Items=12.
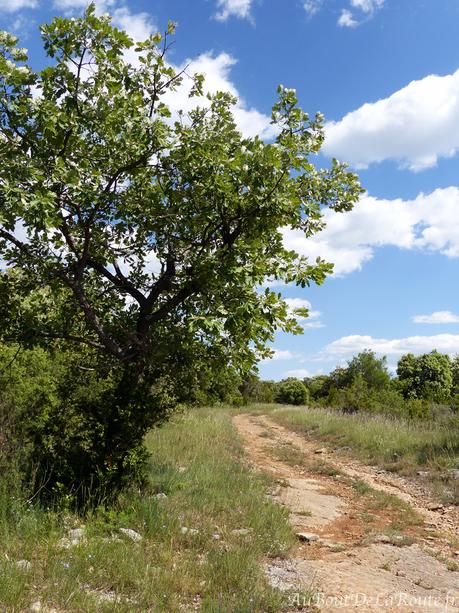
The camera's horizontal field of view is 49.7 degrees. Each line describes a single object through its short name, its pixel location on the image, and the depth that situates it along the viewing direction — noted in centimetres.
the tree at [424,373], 5269
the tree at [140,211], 618
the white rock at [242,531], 647
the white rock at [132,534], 587
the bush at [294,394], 6575
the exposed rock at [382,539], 721
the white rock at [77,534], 565
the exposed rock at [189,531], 620
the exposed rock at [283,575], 513
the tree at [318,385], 7256
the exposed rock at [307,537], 707
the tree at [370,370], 5747
